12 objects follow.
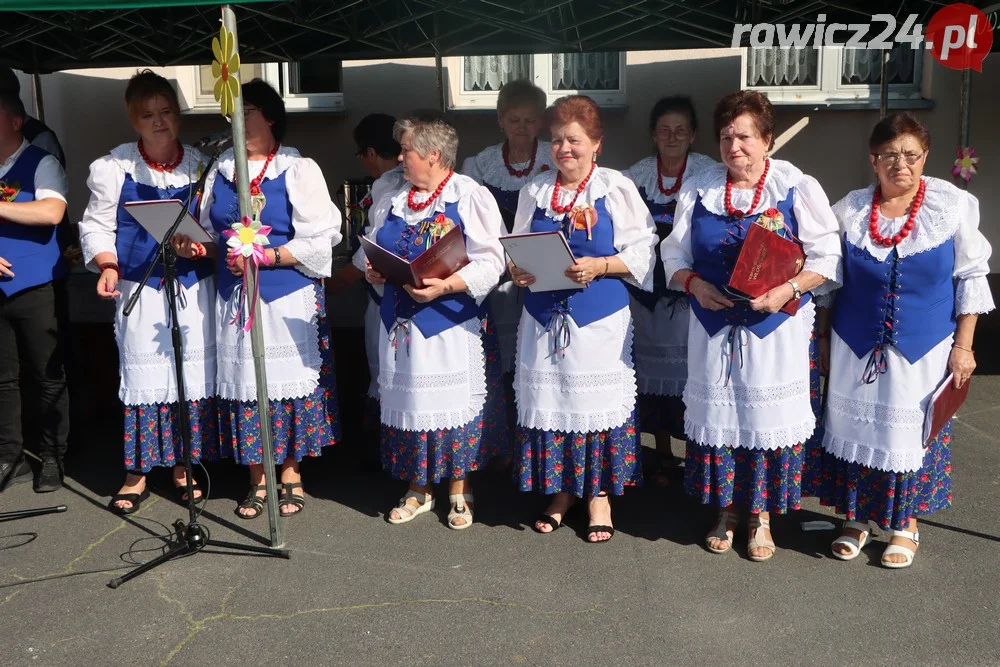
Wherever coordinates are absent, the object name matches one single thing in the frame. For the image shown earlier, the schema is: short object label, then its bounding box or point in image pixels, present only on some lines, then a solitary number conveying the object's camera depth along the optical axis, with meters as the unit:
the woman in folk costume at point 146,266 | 4.26
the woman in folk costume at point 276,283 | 4.20
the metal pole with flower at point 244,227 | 3.46
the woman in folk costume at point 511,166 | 4.70
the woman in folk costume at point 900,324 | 3.51
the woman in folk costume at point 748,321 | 3.63
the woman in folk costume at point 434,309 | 4.00
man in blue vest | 4.51
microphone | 3.69
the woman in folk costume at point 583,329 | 3.87
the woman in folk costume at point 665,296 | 4.51
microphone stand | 3.66
